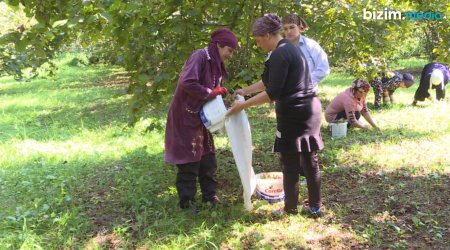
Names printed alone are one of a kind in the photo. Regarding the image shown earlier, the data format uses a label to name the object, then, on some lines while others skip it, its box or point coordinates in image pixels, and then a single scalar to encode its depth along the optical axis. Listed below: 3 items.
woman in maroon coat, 3.45
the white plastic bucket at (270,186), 3.98
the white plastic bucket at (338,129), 6.11
